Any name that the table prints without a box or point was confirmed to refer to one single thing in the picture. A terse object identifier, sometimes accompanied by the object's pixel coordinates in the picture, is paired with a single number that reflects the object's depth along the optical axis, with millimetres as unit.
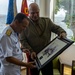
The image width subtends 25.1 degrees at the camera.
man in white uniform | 1615
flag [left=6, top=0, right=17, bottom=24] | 3554
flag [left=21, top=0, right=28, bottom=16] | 3721
